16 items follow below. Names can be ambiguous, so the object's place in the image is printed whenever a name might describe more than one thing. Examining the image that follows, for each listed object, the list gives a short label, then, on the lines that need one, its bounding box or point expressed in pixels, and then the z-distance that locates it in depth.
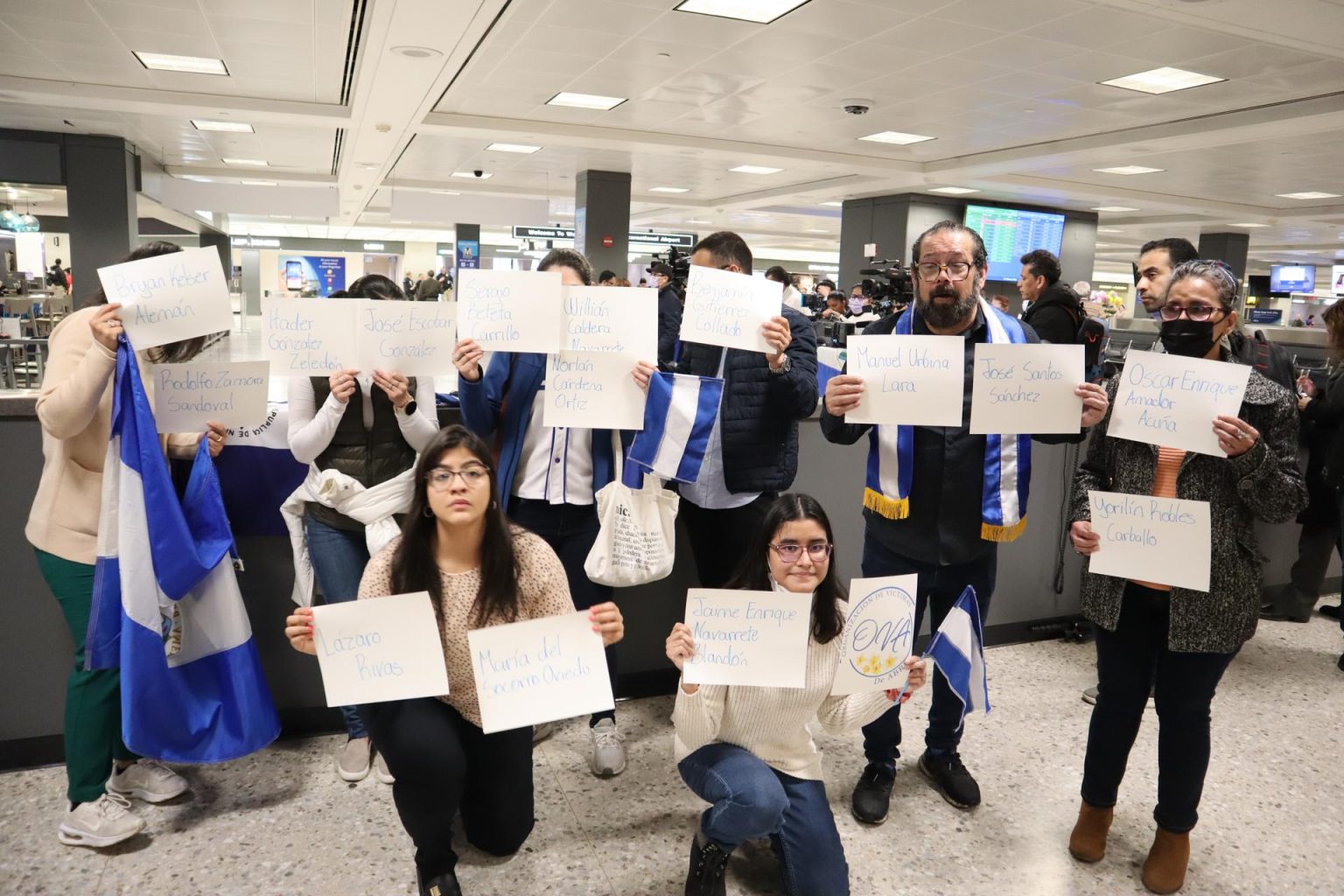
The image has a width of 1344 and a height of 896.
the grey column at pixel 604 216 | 12.15
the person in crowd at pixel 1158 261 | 2.99
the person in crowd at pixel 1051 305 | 4.13
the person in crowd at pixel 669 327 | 2.81
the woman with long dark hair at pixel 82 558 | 2.15
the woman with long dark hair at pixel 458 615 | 1.98
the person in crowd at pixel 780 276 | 4.81
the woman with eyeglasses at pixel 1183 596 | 2.02
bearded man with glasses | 2.25
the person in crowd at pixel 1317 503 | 3.72
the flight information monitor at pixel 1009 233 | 12.92
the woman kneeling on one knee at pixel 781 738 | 1.99
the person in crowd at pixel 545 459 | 2.56
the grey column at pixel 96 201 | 10.61
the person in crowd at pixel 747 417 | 2.53
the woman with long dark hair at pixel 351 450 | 2.45
